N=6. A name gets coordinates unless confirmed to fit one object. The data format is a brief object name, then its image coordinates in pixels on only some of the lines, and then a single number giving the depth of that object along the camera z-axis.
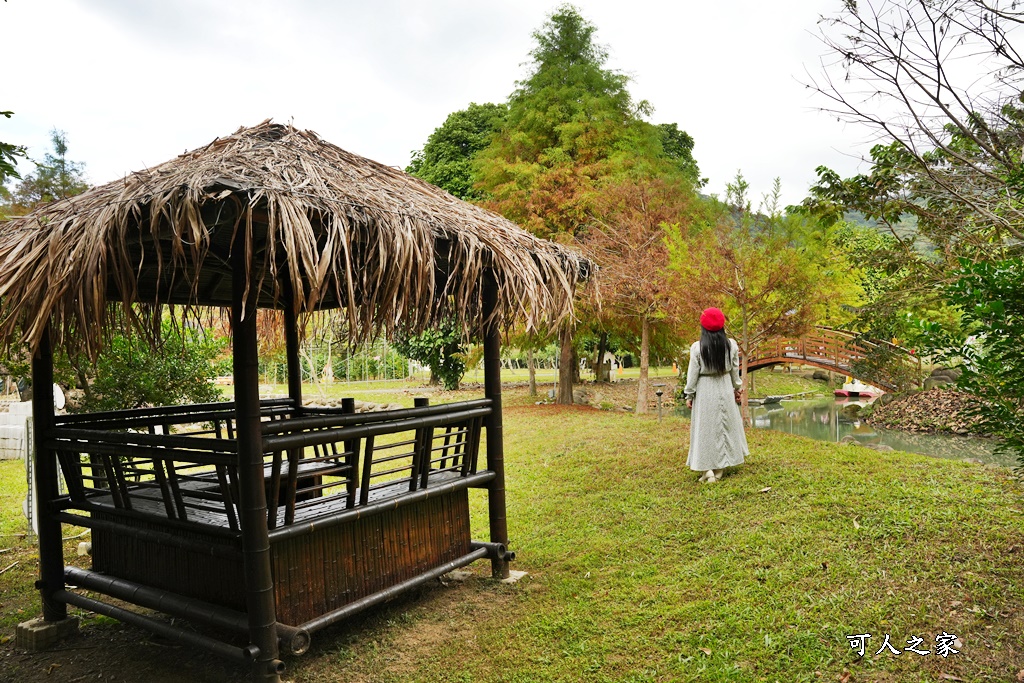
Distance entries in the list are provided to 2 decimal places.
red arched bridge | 17.22
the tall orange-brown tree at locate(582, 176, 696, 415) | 12.06
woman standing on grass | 6.71
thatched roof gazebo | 3.06
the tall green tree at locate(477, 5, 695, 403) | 13.30
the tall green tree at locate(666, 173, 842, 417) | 9.39
